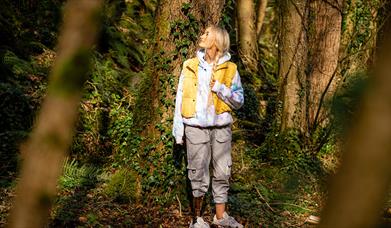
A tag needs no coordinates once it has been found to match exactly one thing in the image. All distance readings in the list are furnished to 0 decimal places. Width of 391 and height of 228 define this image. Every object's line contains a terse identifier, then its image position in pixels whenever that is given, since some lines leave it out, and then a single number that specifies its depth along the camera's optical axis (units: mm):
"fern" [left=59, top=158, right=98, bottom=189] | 7332
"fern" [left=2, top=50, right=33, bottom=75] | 9328
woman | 5992
